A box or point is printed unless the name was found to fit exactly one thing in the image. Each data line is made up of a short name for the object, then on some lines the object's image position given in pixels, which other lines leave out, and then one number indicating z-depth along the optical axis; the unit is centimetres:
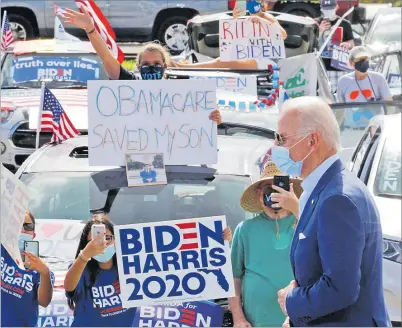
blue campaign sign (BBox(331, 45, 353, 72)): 1915
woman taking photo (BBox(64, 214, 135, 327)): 711
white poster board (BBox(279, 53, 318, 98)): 1616
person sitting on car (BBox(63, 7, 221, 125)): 987
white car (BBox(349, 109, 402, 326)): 927
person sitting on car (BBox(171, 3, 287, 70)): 1400
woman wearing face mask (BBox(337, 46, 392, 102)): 1585
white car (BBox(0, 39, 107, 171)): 1346
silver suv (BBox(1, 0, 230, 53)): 2618
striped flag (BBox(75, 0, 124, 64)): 1124
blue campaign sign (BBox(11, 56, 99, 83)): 1555
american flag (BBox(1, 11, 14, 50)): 1783
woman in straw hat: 709
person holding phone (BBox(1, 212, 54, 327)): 696
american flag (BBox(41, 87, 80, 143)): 1070
